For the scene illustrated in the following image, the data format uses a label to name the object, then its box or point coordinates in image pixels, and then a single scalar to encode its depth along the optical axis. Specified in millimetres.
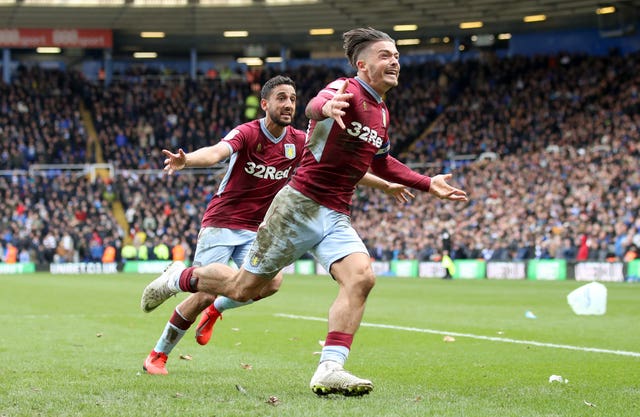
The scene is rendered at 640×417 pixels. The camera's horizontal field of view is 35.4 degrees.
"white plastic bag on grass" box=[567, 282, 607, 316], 16469
